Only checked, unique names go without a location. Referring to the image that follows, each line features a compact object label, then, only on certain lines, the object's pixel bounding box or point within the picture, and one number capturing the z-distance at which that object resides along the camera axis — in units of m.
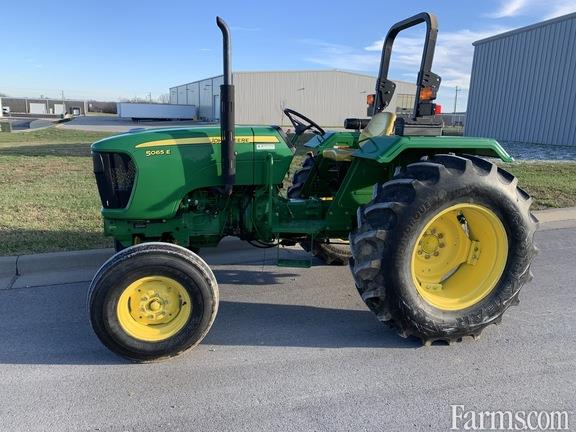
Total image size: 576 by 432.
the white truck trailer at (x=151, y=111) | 51.38
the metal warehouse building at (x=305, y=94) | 46.22
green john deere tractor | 3.06
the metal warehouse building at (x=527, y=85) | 14.78
